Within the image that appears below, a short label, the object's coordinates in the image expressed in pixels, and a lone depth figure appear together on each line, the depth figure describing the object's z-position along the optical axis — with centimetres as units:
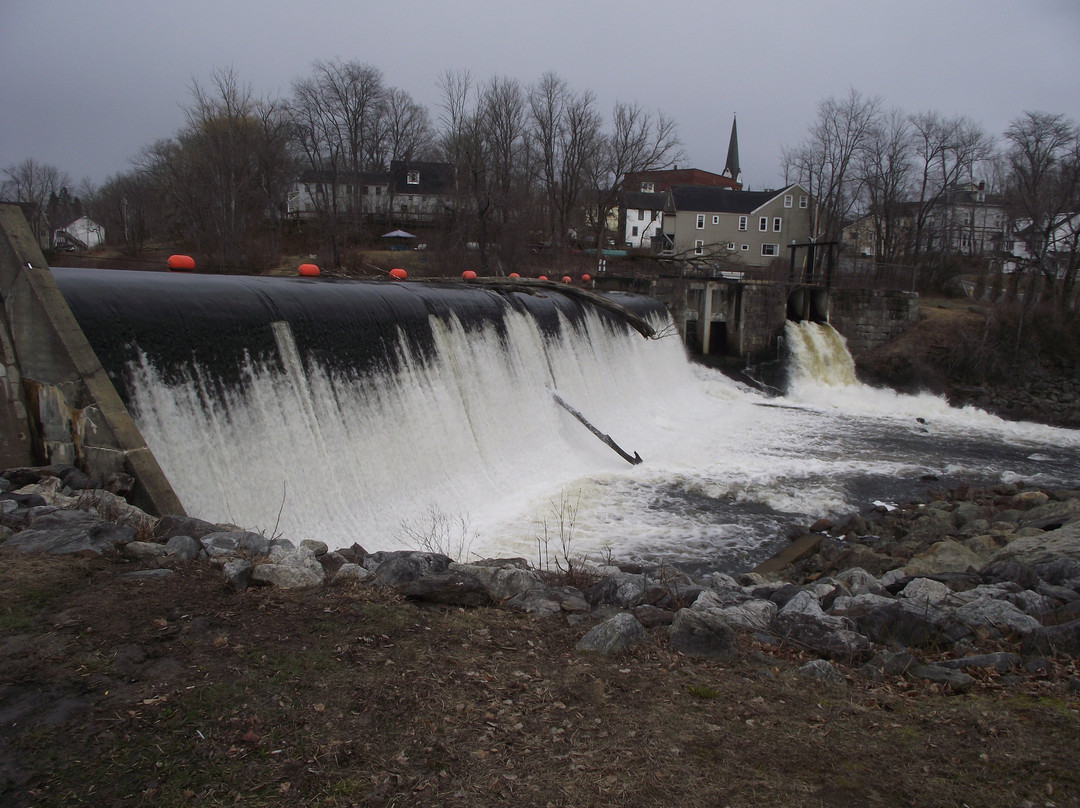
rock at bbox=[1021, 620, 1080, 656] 451
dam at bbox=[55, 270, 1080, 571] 772
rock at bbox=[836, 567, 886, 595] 628
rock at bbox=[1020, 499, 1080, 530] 963
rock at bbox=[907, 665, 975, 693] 398
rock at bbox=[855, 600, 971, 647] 477
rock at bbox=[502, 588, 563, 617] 491
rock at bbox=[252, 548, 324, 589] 471
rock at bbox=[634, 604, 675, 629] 482
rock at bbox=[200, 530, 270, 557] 514
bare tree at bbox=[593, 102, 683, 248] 4128
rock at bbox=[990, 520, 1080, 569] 702
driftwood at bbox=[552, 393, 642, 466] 1364
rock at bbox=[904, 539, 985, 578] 766
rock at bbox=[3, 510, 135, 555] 474
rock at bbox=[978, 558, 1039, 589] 632
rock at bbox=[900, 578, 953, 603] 596
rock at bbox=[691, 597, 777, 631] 489
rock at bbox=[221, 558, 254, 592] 450
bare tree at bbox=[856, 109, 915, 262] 4038
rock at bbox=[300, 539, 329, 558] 591
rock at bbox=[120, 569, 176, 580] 451
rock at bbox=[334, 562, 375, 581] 503
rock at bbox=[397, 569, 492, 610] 485
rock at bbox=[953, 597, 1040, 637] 488
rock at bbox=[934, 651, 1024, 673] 426
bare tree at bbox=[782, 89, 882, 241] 4266
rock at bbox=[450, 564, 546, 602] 517
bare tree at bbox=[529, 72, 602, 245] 4181
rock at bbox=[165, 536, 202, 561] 496
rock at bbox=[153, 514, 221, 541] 542
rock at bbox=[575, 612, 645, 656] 432
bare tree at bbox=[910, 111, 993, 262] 3953
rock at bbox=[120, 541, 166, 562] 483
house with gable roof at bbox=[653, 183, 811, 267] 5462
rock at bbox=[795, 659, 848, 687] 403
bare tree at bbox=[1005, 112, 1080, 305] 2877
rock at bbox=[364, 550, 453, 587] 511
